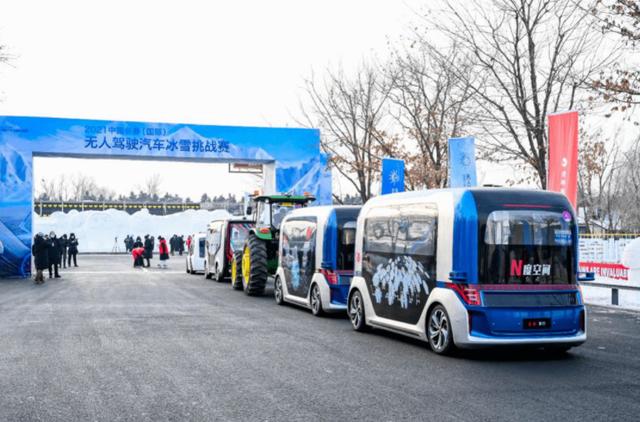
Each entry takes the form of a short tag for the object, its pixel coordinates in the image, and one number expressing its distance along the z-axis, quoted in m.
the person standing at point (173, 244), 66.56
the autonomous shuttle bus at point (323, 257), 15.45
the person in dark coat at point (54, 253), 30.02
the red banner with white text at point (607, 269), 20.66
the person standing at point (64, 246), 40.53
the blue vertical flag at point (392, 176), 24.06
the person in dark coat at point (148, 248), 43.59
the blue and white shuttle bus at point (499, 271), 10.23
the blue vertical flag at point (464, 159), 20.92
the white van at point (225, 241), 26.61
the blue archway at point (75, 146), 29.44
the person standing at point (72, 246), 42.93
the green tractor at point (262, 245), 20.61
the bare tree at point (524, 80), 22.08
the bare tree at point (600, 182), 26.60
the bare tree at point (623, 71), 15.36
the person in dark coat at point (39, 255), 26.97
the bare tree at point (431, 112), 24.86
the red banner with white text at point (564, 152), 17.58
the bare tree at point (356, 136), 31.59
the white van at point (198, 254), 34.03
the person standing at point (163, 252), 40.94
